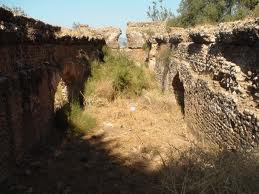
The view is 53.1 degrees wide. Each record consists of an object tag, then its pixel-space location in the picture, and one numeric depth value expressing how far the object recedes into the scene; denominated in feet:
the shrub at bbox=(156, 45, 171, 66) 28.92
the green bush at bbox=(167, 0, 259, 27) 47.41
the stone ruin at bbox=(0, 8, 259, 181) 12.81
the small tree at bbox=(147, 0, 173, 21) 55.96
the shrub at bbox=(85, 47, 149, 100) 26.14
